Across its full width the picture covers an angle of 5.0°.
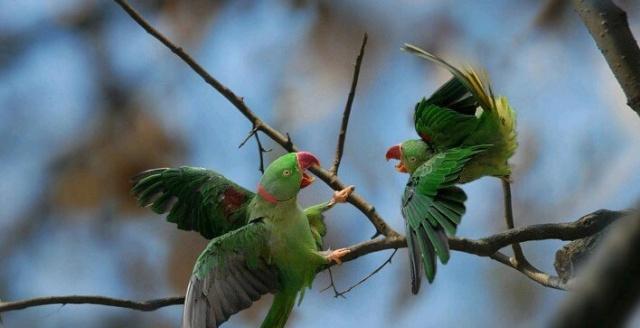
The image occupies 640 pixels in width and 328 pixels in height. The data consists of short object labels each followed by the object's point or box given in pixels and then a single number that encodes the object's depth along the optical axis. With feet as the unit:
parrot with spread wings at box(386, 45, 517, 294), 26.12
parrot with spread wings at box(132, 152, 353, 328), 26.11
